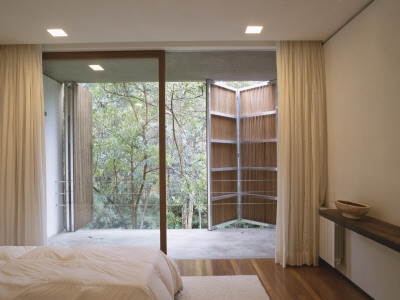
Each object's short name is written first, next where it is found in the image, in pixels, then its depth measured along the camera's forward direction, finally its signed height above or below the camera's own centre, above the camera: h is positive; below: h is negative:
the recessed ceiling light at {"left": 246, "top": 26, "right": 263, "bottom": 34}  2.75 +1.36
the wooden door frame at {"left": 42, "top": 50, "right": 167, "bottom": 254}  3.26 +1.02
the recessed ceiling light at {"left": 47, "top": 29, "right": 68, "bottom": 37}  2.77 +1.36
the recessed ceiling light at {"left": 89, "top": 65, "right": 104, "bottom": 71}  3.32 +1.13
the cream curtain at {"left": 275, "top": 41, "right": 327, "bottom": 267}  3.06 +0.03
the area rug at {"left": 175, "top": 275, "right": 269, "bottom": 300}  2.34 -1.35
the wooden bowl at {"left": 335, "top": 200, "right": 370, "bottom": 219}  2.18 -0.52
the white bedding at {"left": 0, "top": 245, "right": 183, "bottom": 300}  1.45 -0.78
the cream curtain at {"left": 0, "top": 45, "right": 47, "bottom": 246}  3.04 +0.07
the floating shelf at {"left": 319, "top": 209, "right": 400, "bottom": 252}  1.70 -0.60
